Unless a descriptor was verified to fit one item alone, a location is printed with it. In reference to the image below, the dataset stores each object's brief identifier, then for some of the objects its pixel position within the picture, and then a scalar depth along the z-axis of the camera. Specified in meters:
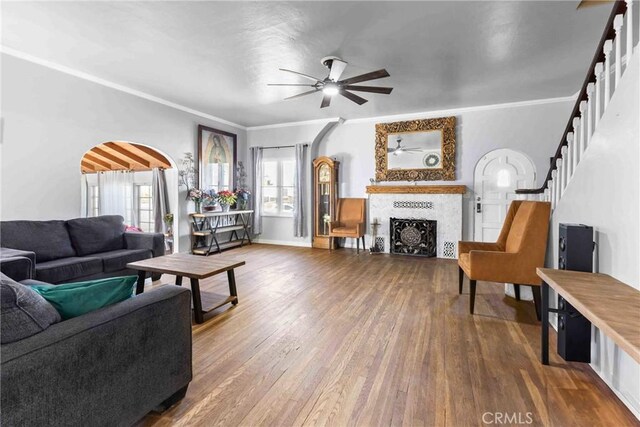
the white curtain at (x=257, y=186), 6.98
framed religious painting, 5.88
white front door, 5.22
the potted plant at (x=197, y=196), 5.54
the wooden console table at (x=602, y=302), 1.15
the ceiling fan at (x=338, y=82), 3.20
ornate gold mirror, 5.56
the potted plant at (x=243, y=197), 6.70
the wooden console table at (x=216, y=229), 5.71
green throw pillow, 1.31
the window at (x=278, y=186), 6.88
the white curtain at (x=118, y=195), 5.71
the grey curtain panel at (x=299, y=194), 6.53
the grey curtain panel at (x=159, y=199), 5.41
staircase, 1.97
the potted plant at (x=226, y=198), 6.07
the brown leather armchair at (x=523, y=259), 2.77
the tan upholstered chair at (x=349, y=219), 5.96
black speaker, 2.01
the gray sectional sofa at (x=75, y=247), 2.93
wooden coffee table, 2.74
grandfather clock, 6.32
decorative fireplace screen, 5.61
